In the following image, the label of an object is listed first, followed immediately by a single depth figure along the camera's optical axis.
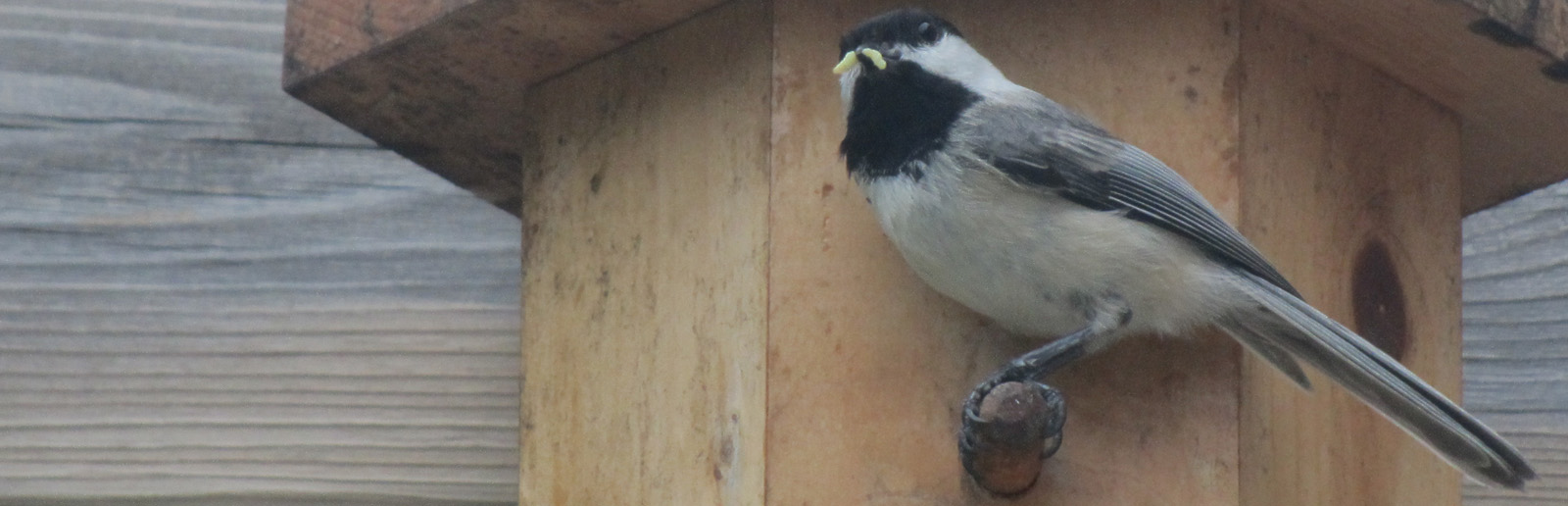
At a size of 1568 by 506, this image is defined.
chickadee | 4.05
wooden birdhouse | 4.11
